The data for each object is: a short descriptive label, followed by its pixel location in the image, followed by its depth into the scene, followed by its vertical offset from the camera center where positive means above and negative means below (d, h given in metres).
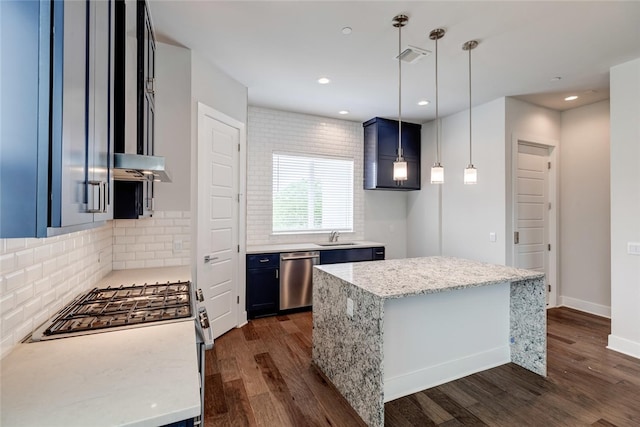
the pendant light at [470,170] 2.73 +0.43
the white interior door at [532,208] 4.13 +0.11
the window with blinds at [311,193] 4.68 +0.36
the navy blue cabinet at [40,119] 0.70 +0.23
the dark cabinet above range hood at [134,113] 1.40 +0.57
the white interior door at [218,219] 3.04 -0.04
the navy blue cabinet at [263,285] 3.89 -0.91
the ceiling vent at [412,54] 2.75 +1.52
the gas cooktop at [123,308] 1.36 -0.49
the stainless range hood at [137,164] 1.30 +0.23
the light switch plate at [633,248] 2.95 -0.31
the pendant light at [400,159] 2.37 +0.48
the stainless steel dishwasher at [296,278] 4.10 -0.86
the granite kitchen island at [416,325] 2.03 -0.88
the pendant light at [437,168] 2.54 +0.43
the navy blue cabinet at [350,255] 4.36 -0.59
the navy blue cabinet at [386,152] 4.97 +1.08
